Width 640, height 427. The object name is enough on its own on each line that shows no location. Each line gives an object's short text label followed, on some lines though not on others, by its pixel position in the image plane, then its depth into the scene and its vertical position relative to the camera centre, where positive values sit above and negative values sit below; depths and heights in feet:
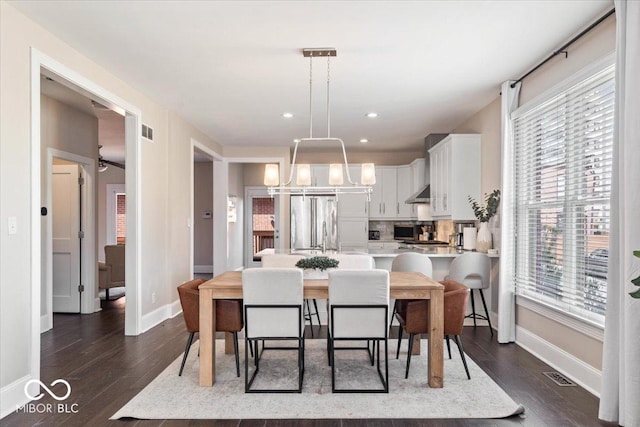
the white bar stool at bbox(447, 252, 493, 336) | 14.80 -2.22
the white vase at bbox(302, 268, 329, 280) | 11.26 -1.82
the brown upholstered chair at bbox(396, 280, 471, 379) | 10.43 -2.68
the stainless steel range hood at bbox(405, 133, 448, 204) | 21.85 +1.92
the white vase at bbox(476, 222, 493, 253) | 15.90 -1.20
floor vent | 10.23 -4.32
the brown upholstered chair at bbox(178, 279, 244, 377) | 10.46 -2.64
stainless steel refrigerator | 25.95 -0.89
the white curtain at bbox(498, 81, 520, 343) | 13.73 -0.61
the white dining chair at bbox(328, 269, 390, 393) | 9.71 -2.32
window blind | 9.64 +0.33
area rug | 8.65 -4.26
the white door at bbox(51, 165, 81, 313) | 18.06 -1.42
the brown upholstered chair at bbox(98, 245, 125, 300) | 20.83 -3.06
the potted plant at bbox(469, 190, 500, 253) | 15.67 -0.39
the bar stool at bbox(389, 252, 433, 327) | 14.84 -1.94
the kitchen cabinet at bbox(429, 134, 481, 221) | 17.58 +1.46
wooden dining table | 10.06 -2.52
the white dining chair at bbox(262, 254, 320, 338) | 13.87 -1.76
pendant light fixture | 13.06 +1.05
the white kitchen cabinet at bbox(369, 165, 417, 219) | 26.94 +0.90
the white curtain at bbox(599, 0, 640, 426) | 7.62 -0.64
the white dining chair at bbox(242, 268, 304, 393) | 9.76 -2.27
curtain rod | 9.31 +4.25
